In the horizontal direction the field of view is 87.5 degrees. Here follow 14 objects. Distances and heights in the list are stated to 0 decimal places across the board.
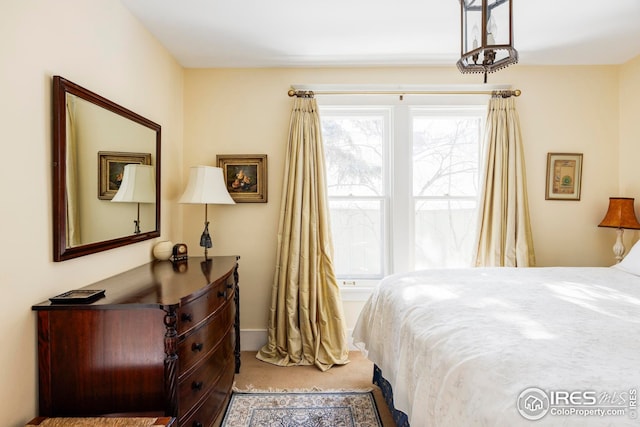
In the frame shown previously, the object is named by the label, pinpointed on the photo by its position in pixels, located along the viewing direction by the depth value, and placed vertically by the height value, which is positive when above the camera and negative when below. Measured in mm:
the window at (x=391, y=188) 3197 +188
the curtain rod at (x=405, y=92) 3062 +1061
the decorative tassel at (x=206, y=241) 2631 -276
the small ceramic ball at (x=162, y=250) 2490 -336
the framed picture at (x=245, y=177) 3068 +269
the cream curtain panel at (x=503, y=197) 2928 +96
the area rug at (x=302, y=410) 2080 -1342
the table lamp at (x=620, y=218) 2777 -81
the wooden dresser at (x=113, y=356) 1442 -661
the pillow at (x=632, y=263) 2327 -387
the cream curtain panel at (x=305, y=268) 2873 -535
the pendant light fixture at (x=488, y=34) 1448 +785
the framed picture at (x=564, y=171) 3082 +342
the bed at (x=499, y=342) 983 -492
